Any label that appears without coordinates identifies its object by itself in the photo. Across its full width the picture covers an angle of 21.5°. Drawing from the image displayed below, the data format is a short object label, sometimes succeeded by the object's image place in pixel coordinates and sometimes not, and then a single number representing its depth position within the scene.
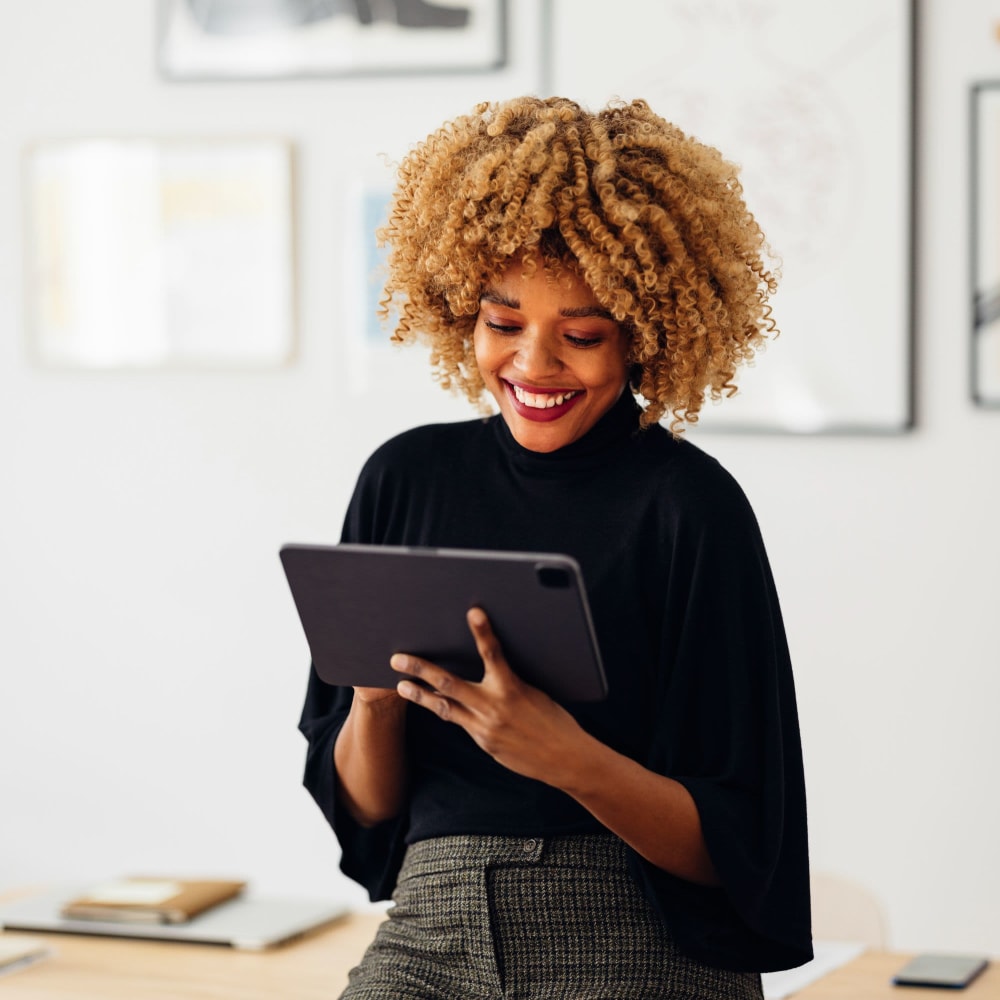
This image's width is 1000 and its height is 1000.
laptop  3.11
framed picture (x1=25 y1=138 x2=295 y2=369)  4.35
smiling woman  2.61
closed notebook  3.16
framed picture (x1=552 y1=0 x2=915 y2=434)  4.01
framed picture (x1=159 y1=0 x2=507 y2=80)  4.20
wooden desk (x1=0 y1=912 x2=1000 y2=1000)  2.93
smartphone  2.97
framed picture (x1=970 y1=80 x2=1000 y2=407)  3.96
